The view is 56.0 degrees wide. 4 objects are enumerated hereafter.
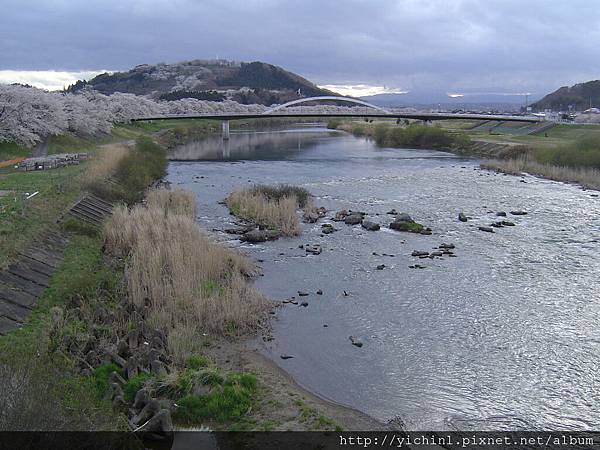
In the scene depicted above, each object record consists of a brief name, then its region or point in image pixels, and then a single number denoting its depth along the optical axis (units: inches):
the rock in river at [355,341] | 486.4
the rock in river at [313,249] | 768.9
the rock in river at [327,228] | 885.2
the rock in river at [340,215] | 982.4
